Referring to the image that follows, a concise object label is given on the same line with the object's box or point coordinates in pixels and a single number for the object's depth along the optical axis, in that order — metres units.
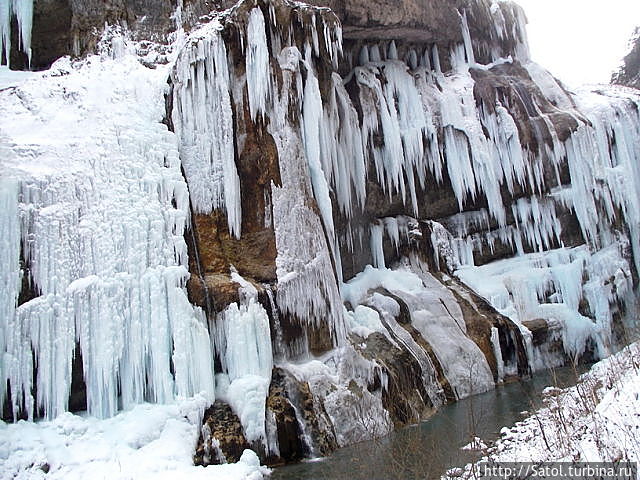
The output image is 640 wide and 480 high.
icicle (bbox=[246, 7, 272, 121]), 13.76
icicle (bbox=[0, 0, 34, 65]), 15.07
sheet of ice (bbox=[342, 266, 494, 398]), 16.30
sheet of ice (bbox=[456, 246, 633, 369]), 19.67
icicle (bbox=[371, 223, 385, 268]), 19.88
